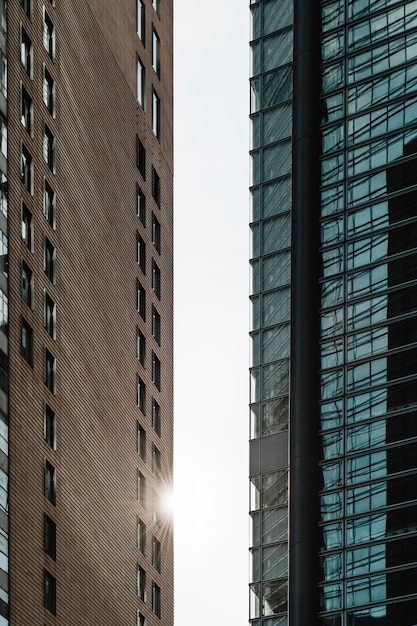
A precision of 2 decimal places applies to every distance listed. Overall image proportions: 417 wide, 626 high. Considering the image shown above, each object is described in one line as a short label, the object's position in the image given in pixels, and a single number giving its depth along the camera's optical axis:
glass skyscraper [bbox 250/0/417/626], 79.88
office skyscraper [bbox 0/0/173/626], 68.38
